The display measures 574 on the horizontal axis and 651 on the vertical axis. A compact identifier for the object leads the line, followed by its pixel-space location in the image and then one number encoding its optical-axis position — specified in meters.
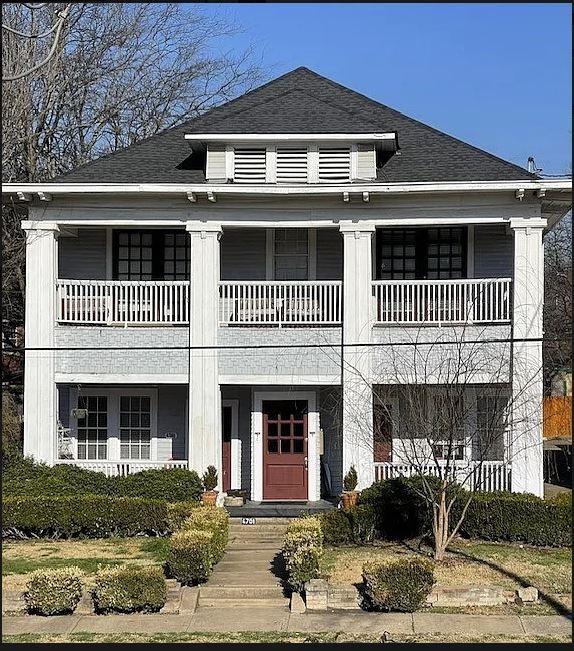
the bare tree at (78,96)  29.56
